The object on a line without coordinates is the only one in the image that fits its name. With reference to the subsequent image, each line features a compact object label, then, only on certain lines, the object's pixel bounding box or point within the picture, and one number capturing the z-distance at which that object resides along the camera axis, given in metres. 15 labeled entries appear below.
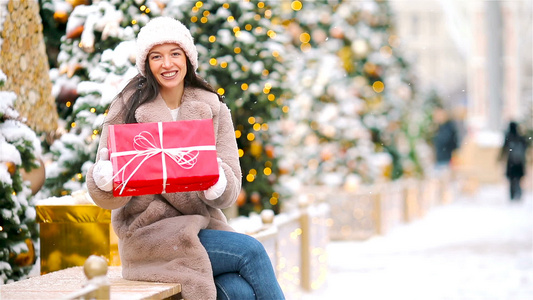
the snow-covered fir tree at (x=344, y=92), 19.20
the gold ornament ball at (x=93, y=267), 4.62
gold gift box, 7.39
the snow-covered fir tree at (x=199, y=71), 8.76
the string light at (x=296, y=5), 17.59
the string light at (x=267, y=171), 12.20
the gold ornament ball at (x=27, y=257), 7.89
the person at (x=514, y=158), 28.22
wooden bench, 4.71
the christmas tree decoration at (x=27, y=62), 8.27
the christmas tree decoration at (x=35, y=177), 8.20
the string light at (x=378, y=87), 21.90
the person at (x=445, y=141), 39.10
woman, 5.66
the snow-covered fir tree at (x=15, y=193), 7.60
